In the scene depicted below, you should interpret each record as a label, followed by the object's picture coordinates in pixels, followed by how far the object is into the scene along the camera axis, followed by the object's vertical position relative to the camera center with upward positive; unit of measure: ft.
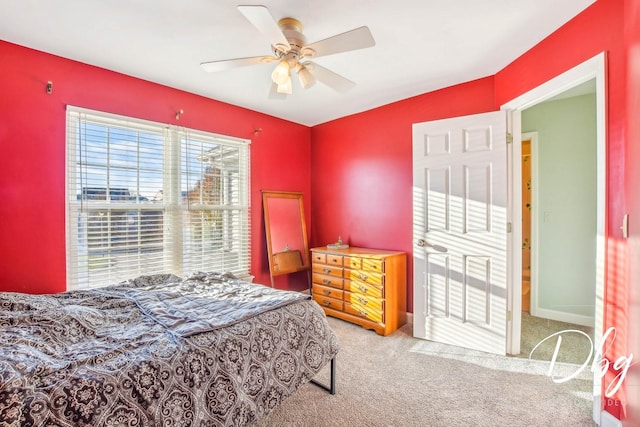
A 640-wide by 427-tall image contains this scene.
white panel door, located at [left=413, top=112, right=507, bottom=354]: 8.25 -0.60
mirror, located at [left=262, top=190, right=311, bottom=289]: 12.03 -0.88
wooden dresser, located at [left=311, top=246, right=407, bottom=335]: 9.80 -2.65
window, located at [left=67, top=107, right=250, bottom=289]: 7.90 +0.39
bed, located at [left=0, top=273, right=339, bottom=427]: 3.39 -2.01
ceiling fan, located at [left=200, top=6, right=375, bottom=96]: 5.01 +3.14
